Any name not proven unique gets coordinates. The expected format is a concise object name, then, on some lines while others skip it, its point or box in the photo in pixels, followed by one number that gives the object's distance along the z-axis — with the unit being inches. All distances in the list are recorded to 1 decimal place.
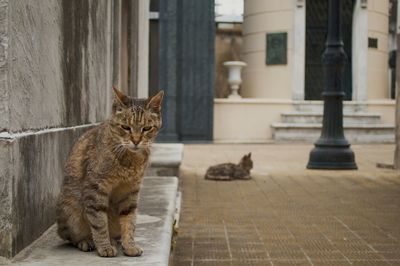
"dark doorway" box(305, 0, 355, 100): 816.9
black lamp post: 443.8
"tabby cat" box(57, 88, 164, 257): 120.3
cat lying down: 365.1
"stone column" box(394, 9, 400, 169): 430.6
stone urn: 802.8
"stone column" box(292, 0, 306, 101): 795.4
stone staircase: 748.0
